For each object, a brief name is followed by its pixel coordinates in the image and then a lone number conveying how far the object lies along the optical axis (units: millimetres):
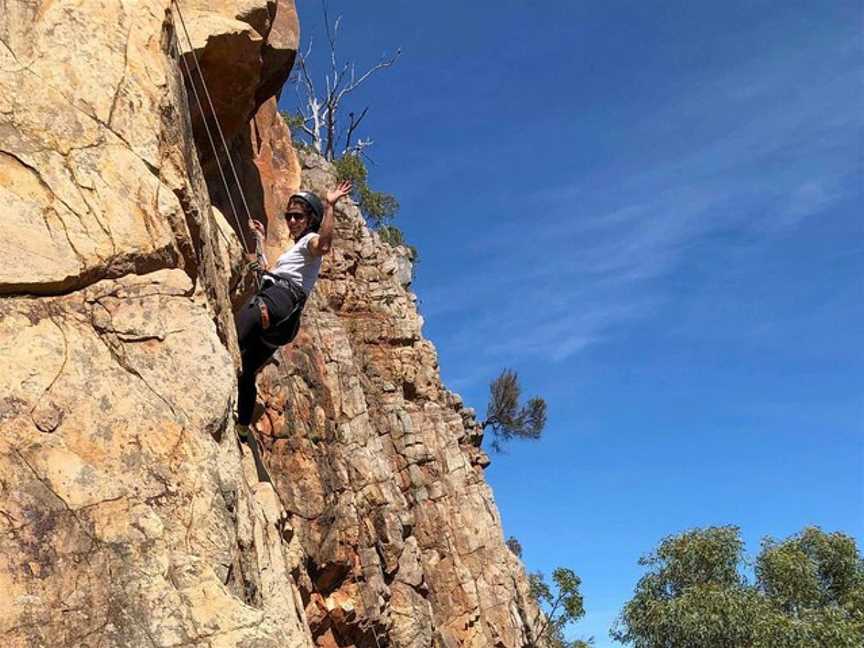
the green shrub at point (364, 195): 36125
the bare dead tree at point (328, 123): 40594
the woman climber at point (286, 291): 8094
